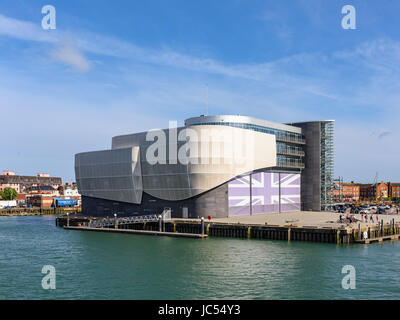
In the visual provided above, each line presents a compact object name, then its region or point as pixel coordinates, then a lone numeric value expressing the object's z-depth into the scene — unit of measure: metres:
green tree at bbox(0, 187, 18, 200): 189.26
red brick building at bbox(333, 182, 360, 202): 170.88
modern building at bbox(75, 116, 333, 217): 76.88
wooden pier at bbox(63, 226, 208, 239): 65.97
